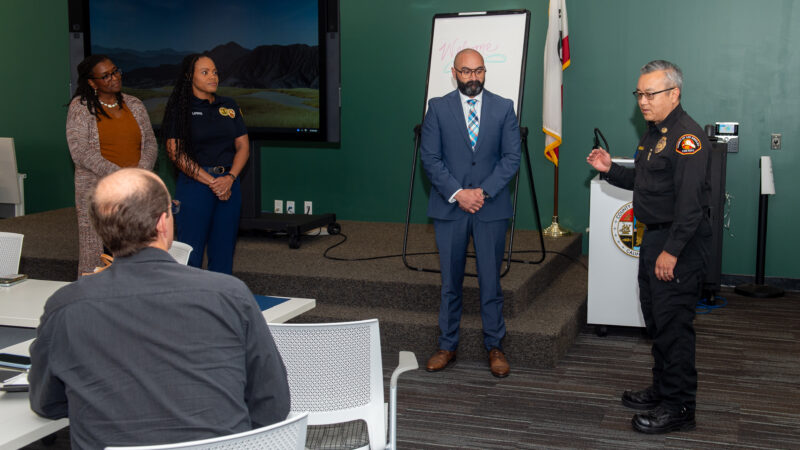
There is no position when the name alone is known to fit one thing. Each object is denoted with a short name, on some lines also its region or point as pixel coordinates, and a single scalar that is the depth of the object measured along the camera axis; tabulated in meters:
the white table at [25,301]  2.53
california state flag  5.61
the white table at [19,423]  1.64
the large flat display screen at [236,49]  5.82
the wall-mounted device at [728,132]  5.45
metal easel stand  4.48
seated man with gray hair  1.48
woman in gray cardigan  3.88
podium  4.40
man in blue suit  3.84
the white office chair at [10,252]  3.24
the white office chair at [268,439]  1.32
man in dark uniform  3.08
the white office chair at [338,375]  2.03
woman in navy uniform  4.02
